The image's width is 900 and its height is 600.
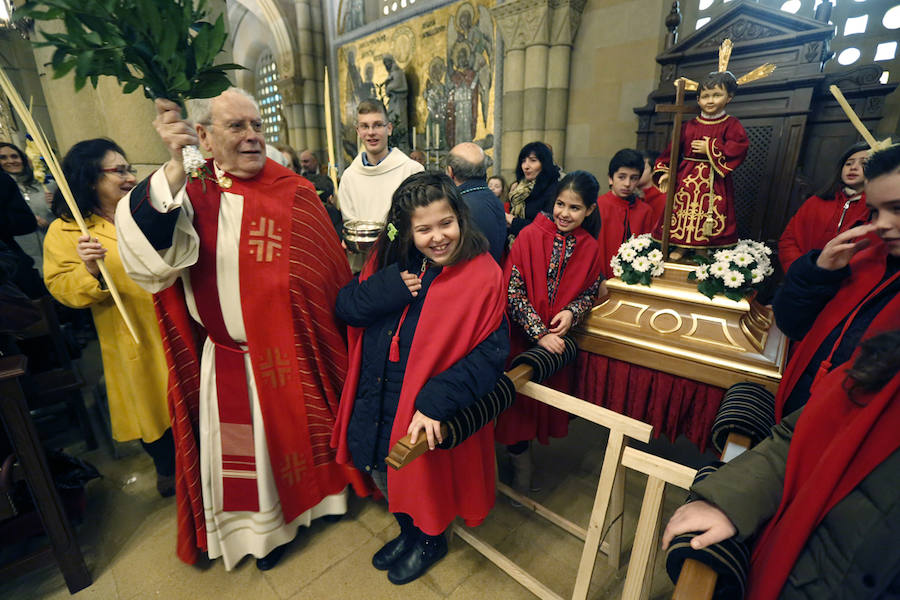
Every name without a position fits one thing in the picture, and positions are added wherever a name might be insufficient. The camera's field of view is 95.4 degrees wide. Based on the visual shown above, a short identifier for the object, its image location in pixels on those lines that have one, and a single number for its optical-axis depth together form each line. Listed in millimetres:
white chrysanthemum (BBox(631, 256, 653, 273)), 2334
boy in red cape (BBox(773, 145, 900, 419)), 997
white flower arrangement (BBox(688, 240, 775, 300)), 2057
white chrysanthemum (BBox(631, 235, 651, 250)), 2457
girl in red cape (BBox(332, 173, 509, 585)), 1479
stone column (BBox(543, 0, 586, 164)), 5340
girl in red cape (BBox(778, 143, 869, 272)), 2723
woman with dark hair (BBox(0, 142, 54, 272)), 3270
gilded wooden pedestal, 1853
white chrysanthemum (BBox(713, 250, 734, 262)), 2159
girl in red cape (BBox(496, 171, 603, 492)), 2043
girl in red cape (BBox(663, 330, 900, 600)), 814
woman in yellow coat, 2086
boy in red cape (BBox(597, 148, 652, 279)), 3635
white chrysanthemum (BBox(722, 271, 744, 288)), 2031
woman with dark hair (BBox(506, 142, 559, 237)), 3457
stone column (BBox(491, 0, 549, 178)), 5535
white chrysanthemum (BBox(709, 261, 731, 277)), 2078
